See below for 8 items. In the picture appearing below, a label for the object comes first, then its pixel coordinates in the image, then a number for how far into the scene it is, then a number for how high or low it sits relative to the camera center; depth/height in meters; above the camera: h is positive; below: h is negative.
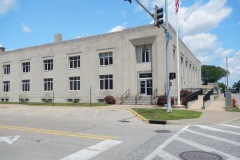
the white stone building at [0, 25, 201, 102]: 31.86 +3.50
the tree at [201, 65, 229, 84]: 136.10 +8.86
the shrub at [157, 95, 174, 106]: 27.23 -1.17
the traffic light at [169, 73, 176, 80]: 19.38 +1.10
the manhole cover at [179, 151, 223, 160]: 6.83 -1.91
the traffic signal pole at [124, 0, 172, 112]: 18.72 +2.00
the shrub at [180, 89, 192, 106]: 30.30 -0.47
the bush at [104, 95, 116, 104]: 32.28 -1.31
